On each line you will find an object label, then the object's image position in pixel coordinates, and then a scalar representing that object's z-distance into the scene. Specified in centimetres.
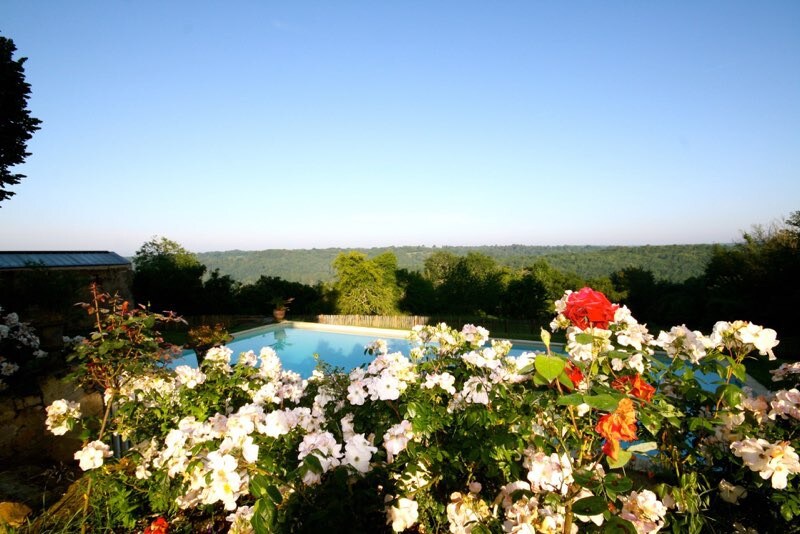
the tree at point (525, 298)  1833
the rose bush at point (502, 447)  109
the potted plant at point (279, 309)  1526
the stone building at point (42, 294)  459
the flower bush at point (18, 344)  366
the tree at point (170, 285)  1570
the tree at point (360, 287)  1970
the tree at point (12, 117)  939
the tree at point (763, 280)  1078
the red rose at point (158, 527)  172
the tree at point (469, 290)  2059
